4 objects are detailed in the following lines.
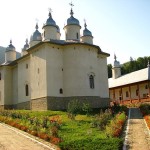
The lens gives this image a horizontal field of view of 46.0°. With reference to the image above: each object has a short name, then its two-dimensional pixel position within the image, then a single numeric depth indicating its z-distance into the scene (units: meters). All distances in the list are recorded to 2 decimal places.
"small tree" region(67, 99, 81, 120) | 15.51
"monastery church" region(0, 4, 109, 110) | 19.30
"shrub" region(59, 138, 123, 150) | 7.55
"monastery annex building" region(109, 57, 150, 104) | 27.16
